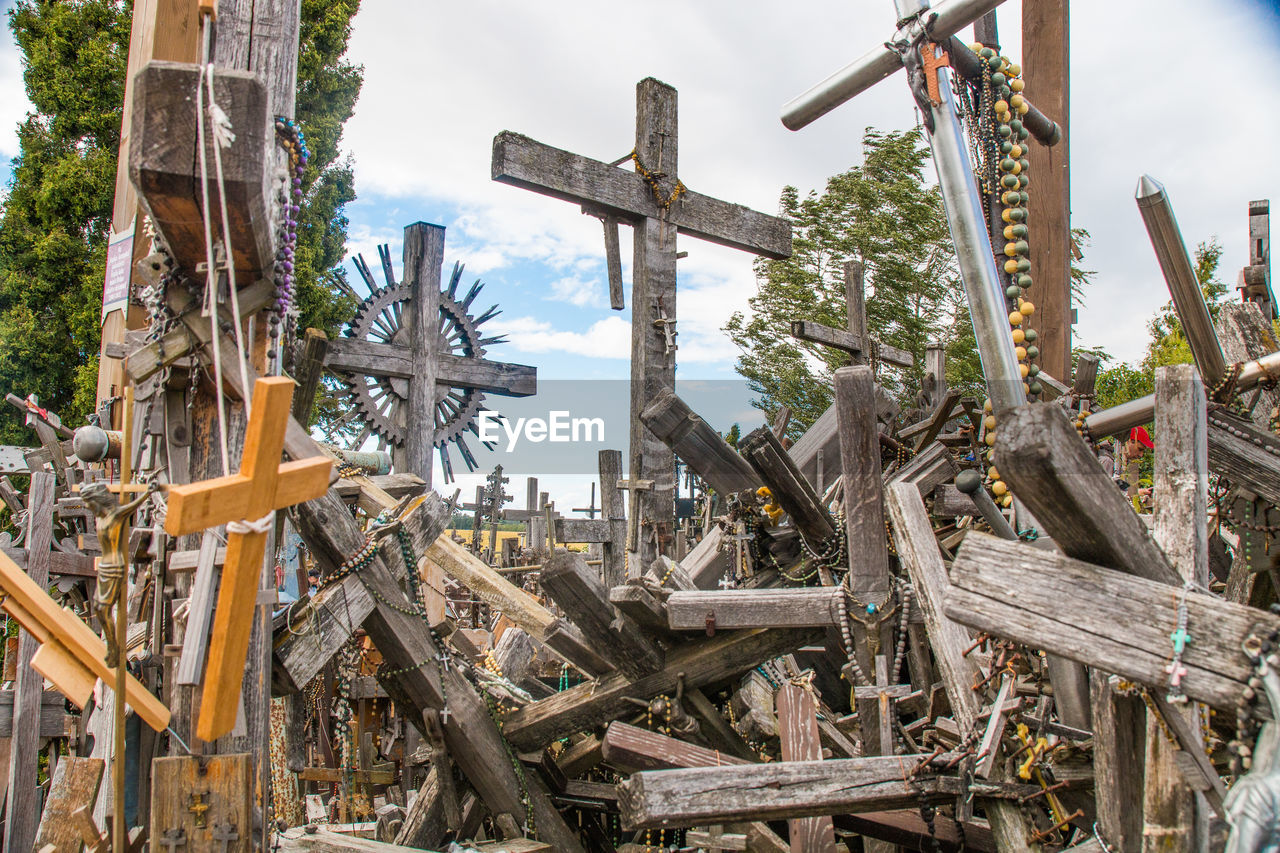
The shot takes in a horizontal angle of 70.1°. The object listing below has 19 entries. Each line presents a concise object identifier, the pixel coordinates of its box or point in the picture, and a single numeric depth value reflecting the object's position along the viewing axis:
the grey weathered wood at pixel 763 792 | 2.91
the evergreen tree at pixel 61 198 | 13.80
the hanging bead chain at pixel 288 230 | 2.79
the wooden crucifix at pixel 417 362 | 8.13
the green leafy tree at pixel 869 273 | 24.83
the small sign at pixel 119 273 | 4.14
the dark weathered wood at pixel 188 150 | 2.24
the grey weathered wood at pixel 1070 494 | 1.83
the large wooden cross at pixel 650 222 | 6.53
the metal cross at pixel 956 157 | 3.52
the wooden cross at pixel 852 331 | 9.52
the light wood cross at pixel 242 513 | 1.77
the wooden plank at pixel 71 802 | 2.95
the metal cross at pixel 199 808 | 2.55
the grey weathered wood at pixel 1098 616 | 1.84
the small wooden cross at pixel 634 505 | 6.57
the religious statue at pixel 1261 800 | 1.70
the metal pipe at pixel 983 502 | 3.34
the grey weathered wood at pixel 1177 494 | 2.19
